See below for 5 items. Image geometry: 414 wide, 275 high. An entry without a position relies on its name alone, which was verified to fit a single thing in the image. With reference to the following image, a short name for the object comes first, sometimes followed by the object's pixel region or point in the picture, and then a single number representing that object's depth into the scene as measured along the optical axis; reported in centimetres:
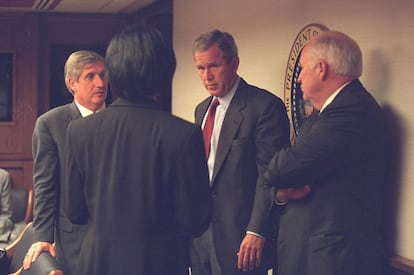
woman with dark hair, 374
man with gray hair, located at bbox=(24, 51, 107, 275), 545
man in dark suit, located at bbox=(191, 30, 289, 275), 572
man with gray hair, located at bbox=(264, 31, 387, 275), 483
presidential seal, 684
